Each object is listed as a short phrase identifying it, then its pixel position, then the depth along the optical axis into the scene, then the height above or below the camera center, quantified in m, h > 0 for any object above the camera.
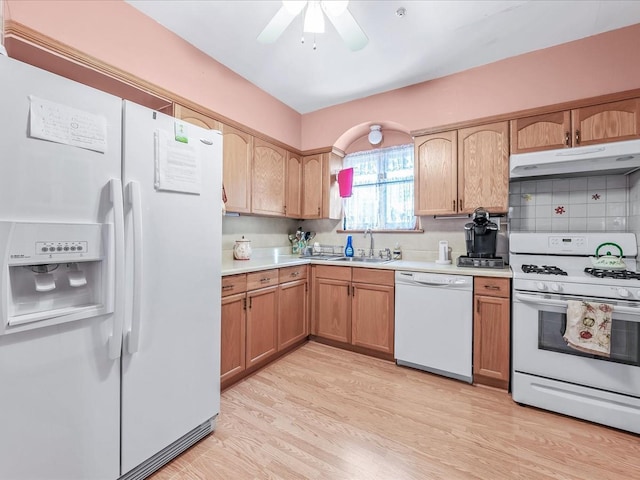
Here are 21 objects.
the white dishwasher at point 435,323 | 2.24 -0.69
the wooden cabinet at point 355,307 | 2.62 -0.65
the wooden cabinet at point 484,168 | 2.47 +0.63
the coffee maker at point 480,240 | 2.45 -0.01
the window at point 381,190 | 3.25 +0.57
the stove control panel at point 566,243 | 2.21 -0.03
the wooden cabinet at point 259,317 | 2.11 -0.67
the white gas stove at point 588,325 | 1.69 -0.60
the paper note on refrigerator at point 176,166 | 1.37 +0.36
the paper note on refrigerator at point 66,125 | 1.02 +0.42
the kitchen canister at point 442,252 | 2.75 -0.13
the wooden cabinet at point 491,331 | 2.11 -0.69
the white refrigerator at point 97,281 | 0.99 -0.18
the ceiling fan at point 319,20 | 1.60 +1.29
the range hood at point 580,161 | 1.96 +0.57
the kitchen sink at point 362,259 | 3.01 -0.22
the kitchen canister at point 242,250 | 2.87 -0.12
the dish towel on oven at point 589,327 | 1.69 -0.52
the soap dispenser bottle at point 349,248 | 3.38 -0.11
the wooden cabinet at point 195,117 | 2.20 +0.97
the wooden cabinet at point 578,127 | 2.09 +0.87
